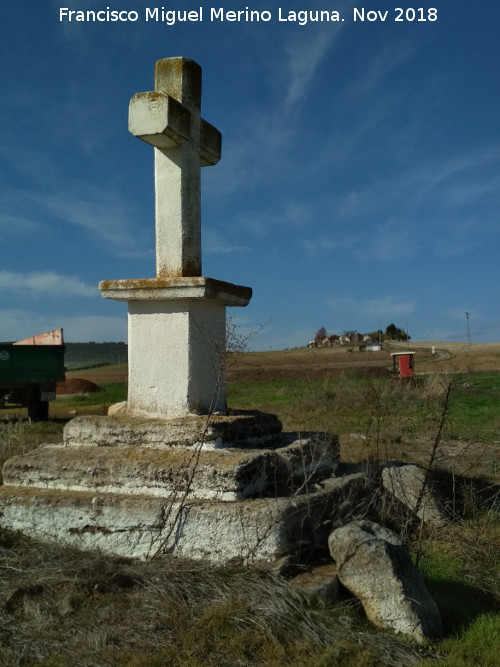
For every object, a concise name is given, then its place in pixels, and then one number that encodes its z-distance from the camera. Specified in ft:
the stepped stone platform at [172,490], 10.92
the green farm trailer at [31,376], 41.75
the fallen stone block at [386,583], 9.52
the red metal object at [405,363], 59.88
